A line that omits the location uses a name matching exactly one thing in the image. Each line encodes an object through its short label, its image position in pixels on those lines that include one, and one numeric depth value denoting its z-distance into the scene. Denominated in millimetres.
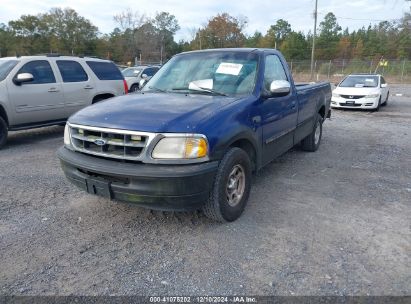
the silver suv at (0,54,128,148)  7004
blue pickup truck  3160
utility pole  38131
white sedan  13289
